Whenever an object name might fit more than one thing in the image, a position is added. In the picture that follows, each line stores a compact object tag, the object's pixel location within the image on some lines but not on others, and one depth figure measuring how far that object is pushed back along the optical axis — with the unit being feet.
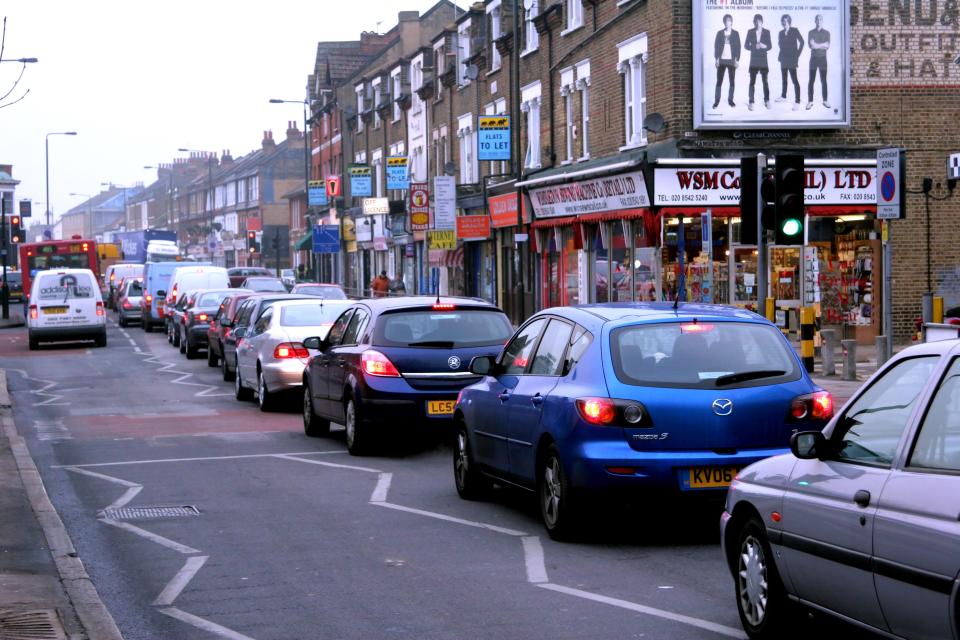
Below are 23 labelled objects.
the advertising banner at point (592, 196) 99.25
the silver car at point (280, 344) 63.31
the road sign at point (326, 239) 172.65
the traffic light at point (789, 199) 47.70
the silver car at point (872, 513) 17.02
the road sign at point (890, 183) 47.75
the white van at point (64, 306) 115.85
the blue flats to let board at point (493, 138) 128.57
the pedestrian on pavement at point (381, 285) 144.36
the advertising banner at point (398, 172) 170.09
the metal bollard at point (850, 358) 68.18
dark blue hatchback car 46.14
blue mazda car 29.63
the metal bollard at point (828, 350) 71.77
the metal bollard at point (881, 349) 64.71
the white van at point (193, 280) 129.50
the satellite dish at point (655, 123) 93.15
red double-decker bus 184.24
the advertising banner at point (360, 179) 188.65
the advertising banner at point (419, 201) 141.90
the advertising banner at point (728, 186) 93.20
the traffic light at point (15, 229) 163.02
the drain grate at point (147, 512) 36.17
